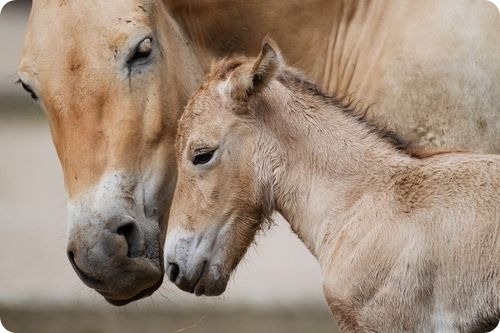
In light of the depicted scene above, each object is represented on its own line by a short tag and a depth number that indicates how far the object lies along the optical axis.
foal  10.79
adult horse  12.32
